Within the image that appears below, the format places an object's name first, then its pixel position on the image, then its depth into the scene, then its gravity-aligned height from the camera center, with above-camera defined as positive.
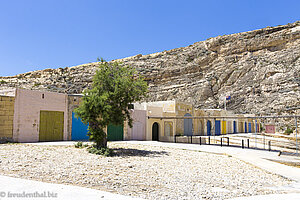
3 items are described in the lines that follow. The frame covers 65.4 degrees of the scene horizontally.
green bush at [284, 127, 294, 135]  38.89 -2.26
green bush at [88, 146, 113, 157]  12.70 -1.95
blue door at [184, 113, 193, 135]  30.13 -1.20
